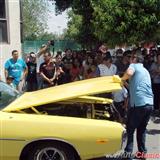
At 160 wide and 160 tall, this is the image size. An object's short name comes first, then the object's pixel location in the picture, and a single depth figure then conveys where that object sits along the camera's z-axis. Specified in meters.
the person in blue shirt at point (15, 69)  7.28
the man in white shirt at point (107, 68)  6.34
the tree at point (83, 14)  13.86
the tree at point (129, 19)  8.82
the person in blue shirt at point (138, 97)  4.42
